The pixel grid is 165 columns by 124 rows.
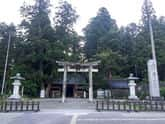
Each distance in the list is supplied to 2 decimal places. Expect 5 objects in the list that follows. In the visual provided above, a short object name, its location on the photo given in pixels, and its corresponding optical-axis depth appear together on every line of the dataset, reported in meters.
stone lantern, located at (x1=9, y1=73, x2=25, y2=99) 16.09
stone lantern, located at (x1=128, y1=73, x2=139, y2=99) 16.81
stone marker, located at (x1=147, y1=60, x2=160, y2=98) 14.18
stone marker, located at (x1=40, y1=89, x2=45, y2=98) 24.21
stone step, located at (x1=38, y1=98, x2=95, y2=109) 12.00
